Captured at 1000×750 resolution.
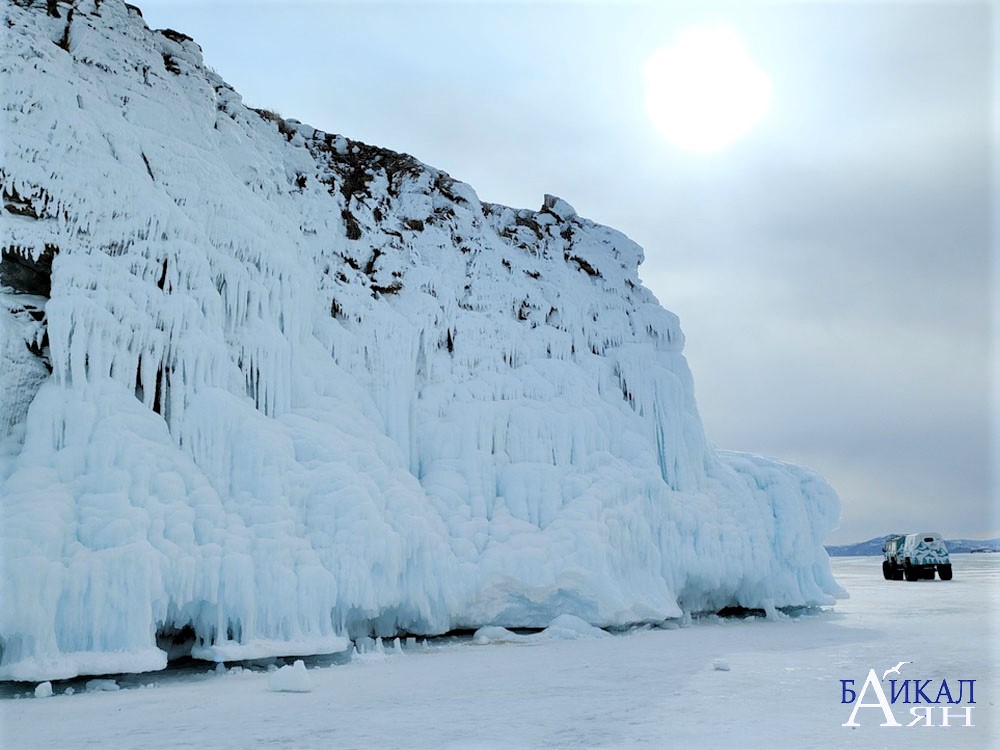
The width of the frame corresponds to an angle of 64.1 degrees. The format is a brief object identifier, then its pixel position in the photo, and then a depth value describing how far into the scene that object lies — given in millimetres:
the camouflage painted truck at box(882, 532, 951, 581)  43656
